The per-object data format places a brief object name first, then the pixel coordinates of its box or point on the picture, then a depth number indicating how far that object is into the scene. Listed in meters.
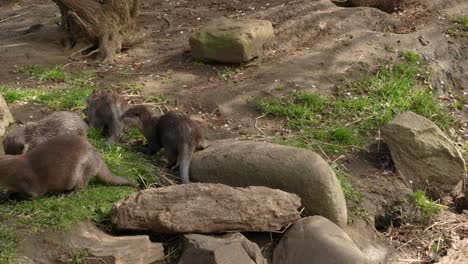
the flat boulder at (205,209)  4.70
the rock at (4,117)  6.00
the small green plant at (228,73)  7.60
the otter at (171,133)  5.58
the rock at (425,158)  6.27
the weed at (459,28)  8.73
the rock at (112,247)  4.38
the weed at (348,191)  5.74
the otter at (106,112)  6.18
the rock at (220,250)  4.46
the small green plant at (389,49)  8.16
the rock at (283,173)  5.21
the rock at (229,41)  7.59
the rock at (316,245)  4.66
